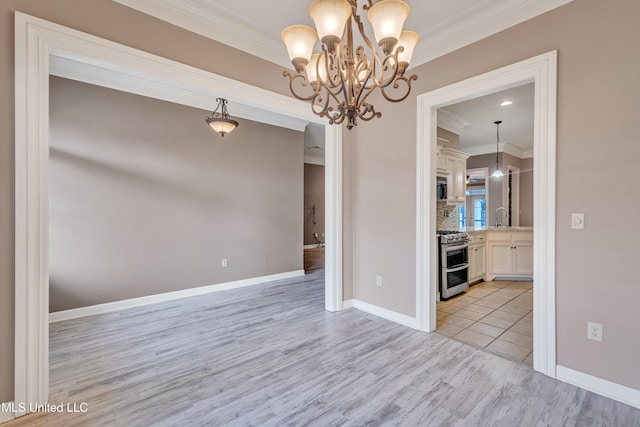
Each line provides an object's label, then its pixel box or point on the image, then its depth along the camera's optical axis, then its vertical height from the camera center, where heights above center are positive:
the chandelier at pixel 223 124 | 3.86 +1.19
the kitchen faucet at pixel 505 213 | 7.02 -0.02
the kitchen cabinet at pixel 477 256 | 4.87 -0.77
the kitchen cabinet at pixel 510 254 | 5.21 -0.76
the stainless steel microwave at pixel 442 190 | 4.75 +0.37
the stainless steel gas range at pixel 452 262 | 4.07 -0.73
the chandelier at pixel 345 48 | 1.52 +0.96
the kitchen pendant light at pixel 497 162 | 5.90 +1.19
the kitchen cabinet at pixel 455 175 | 4.73 +0.63
